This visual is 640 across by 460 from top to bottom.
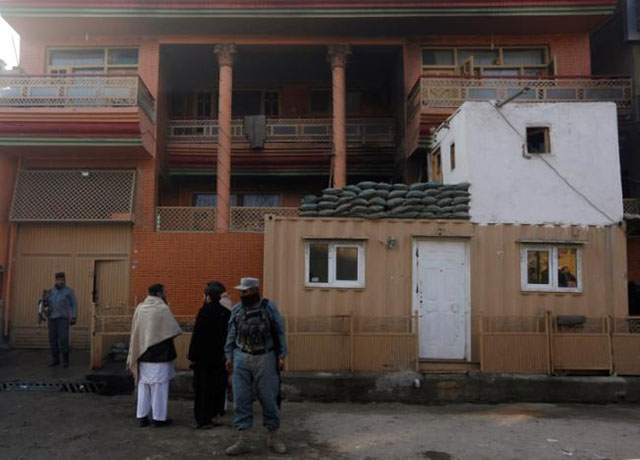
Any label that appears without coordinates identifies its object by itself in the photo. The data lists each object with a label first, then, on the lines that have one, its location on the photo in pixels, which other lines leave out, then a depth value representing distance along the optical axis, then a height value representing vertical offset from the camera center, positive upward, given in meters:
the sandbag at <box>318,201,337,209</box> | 9.17 +1.46
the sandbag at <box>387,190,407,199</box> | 9.21 +1.67
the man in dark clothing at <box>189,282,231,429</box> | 6.15 -0.92
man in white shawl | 6.14 -0.93
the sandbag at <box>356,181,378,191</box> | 9.32 +1.83
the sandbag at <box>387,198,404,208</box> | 9.12 +1.50
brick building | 12.20 +4.47
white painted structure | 9.25 +2.29
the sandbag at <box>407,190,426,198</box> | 9.23 +1.68
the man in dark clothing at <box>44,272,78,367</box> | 9.64 -0.70
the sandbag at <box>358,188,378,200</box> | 9.12 +1.66
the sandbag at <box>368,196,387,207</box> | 9.11 +1.52
